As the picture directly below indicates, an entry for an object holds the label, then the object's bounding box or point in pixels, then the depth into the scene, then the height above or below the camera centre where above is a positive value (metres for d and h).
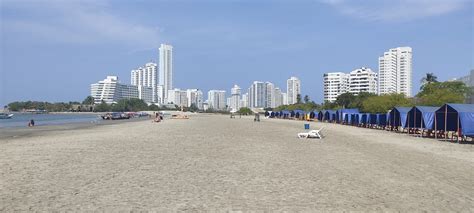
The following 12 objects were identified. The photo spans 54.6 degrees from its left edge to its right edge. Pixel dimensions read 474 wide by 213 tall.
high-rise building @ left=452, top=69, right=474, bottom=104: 87.36 +6.97
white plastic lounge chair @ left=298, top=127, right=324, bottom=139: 29.50 -1.39
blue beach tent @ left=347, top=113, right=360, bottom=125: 59.16 -0.71
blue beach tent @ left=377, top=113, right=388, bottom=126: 46.98 -0.57
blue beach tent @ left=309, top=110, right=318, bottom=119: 88.75 -0.13
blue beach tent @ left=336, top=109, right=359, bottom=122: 64.35 +0.07
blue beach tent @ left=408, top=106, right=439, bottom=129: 31.89 -0.23
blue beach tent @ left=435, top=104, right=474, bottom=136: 26.67 -0.26
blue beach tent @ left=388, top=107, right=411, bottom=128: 37.38 -0.27
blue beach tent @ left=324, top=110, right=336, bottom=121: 75.34 -0.27
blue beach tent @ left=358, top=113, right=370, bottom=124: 54.20 -0.53
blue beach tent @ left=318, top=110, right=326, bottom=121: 82.83 -0.30
